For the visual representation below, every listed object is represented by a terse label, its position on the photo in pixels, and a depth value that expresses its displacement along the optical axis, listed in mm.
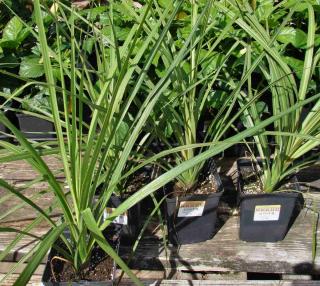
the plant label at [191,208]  1141
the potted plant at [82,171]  752
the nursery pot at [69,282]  917
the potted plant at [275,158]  1102
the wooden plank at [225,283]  1097
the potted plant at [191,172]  1120
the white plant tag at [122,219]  1152
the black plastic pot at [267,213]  1147
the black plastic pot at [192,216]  1136
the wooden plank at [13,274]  1170
